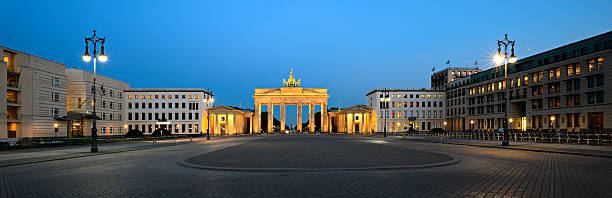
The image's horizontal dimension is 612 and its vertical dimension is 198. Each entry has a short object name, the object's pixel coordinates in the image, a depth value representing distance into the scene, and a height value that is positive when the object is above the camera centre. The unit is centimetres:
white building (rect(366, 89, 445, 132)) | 11319 -161
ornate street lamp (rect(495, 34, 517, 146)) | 2900 -120
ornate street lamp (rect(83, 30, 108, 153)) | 2414 +368
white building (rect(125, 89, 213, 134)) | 10138 -112
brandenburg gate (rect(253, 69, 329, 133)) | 11500 +259
